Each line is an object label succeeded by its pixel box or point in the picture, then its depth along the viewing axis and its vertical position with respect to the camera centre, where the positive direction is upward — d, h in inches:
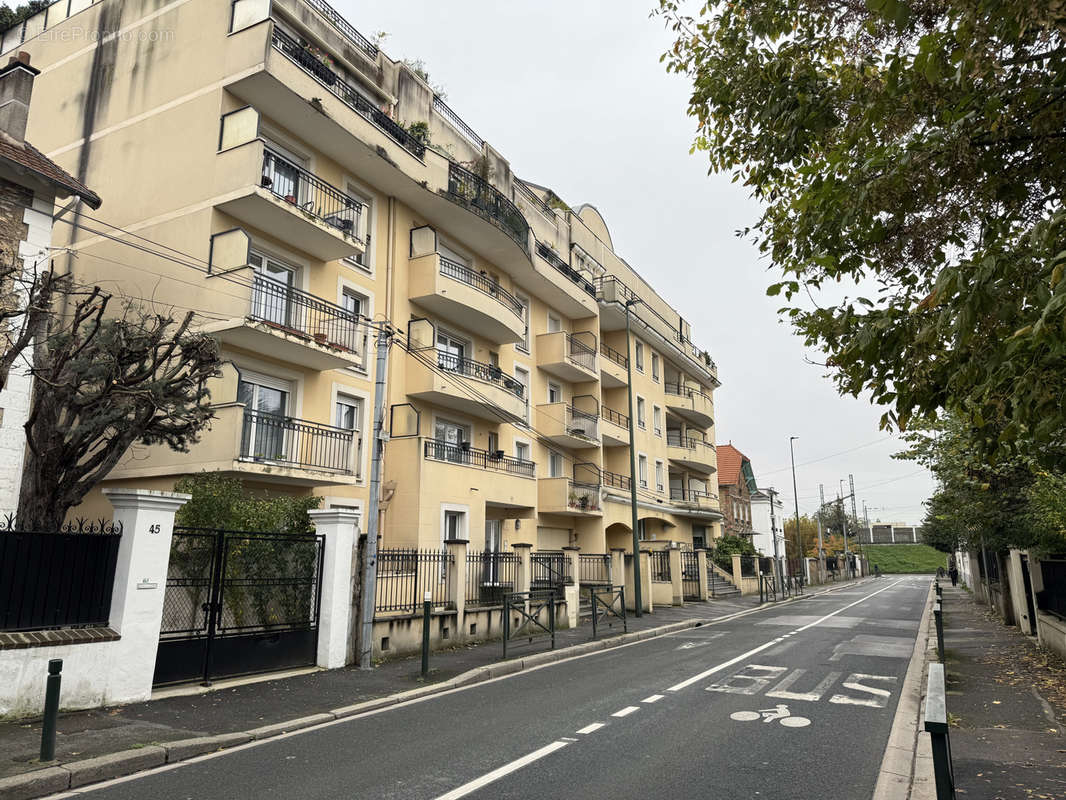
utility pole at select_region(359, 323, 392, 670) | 471.8 +13.9
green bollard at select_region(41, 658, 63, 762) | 248.2 -57.1
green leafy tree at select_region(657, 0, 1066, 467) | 159.3 +110.6
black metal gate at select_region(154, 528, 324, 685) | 398.3 -34.5
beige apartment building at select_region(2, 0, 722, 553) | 627.5 +303.5
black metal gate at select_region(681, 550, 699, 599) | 1208.5 -47.0
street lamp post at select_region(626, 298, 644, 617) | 889.5 -10.5
